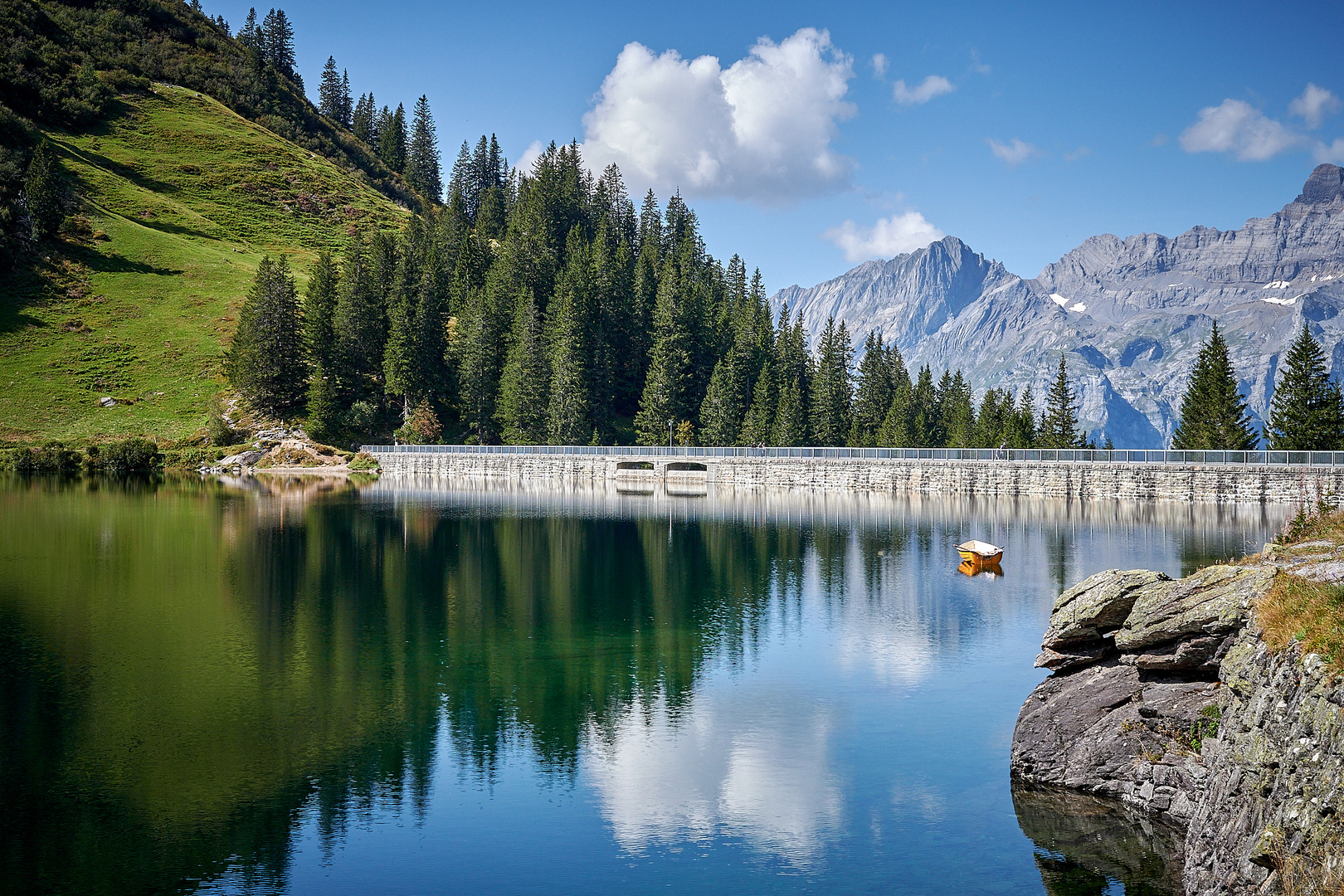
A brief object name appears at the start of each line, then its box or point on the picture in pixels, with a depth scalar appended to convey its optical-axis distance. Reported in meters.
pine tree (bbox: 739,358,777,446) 122.19
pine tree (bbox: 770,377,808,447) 121.56
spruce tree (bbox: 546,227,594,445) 121.94
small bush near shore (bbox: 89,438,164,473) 103.75
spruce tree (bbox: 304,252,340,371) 123.56
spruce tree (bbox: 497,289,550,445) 124.19
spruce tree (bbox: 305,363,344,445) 118.94
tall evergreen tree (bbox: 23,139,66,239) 136.75
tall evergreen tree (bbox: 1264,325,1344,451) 86.44
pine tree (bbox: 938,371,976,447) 127.62
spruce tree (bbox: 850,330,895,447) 138.75
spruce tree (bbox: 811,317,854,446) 126.69
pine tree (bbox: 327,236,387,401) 127.06
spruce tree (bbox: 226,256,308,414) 117.31
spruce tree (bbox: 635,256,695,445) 127.56
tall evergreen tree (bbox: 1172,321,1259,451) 94.06
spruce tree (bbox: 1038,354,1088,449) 115.75
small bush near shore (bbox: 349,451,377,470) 117.06
